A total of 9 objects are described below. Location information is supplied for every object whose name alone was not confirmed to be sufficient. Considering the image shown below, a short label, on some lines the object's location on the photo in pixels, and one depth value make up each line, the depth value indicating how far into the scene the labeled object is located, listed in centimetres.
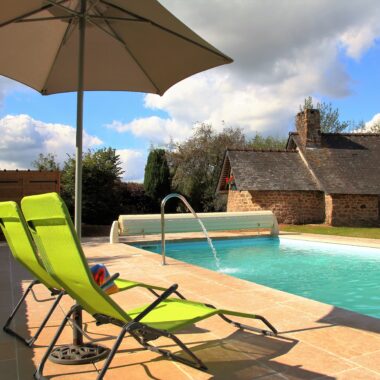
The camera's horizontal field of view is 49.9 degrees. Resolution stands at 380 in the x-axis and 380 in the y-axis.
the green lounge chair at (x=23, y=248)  302
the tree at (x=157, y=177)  2677
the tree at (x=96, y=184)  1914
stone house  2061
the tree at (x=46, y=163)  2481
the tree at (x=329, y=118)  4197
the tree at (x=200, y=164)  2852
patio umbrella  357
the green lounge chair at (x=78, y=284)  223
